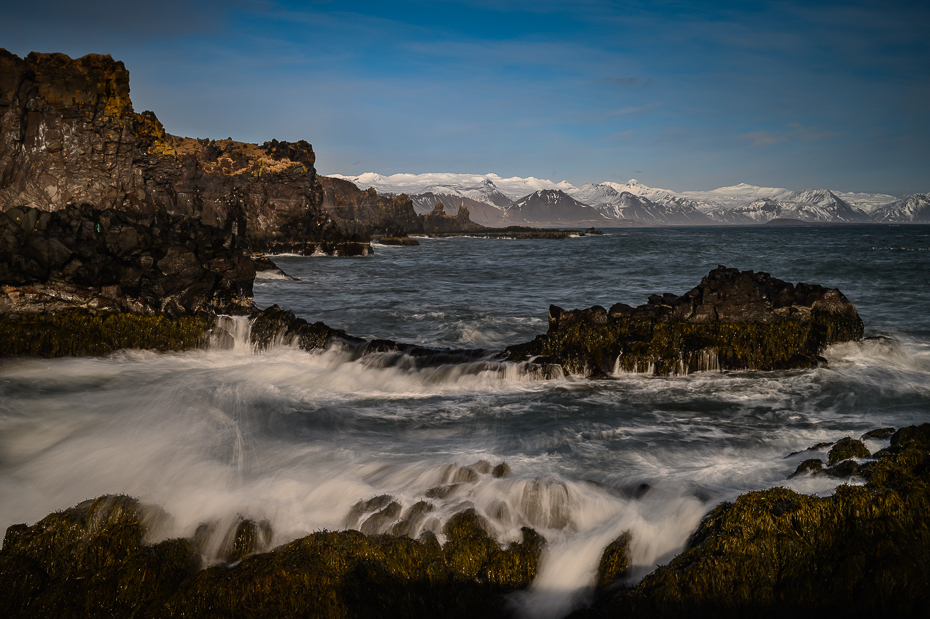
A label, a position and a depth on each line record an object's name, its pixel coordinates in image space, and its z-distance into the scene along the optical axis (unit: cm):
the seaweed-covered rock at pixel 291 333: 1158
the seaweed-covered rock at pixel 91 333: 1023
